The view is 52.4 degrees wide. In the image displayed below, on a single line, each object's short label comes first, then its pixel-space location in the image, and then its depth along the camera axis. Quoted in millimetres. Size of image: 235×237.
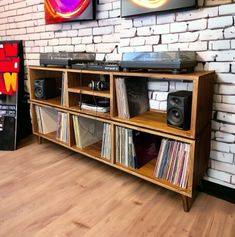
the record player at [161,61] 1298
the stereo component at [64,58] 1877
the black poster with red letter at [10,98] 2258
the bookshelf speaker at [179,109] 1294
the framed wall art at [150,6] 1457
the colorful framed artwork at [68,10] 1960
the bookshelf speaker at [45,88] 2177
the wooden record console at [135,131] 1306
